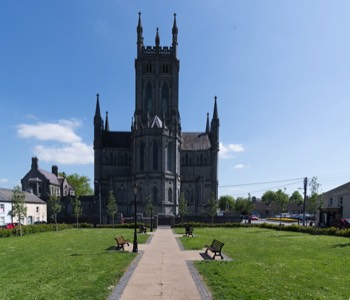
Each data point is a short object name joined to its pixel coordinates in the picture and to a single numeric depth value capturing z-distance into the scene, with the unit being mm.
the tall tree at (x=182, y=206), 53216
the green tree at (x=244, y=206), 103344
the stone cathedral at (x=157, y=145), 66500
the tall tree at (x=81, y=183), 105381
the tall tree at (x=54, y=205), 44469
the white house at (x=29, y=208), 47531
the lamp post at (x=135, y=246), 18859
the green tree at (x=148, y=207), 51606
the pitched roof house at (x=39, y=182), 74625
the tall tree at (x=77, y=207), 47250
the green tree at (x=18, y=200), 35891
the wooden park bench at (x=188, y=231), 30741
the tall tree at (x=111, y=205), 50922
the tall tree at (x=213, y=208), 51862
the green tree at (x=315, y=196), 46212
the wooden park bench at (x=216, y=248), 16453
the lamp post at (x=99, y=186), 70975
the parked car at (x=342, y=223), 38081
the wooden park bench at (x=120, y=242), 19866
